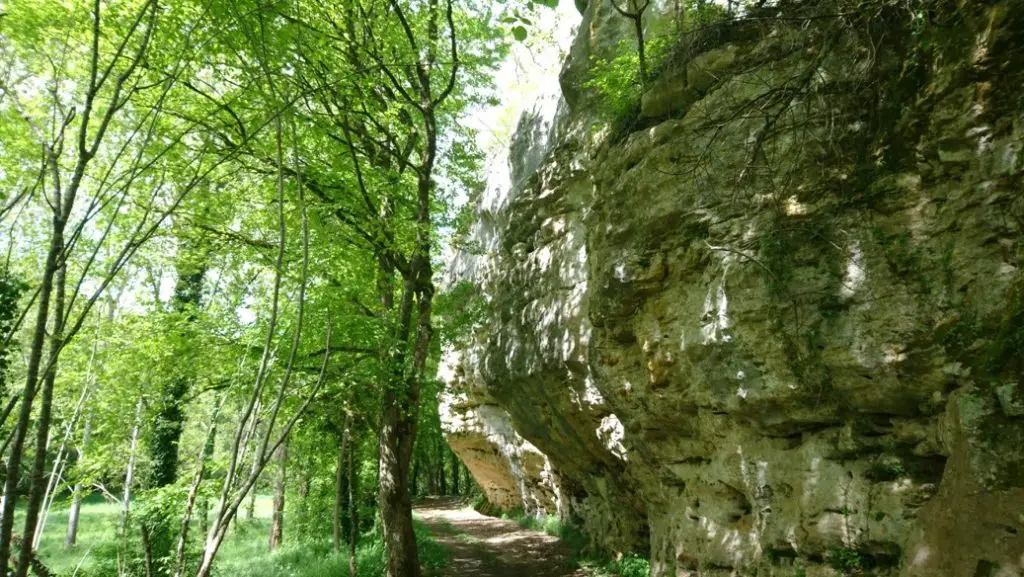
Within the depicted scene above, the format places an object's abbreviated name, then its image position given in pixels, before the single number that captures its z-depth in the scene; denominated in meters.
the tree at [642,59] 6.71
